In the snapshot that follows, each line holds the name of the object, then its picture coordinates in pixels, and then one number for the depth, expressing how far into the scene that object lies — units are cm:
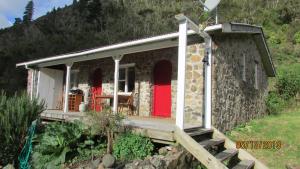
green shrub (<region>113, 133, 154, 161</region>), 698
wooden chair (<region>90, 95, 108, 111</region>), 1439
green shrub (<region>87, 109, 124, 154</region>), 726
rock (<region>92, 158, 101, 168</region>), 659
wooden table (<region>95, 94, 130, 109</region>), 1331
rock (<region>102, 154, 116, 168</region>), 645
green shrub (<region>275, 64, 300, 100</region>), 1780
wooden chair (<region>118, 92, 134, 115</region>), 1296
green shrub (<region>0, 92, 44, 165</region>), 814
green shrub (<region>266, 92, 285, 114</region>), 1585
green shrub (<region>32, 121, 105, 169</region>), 740
